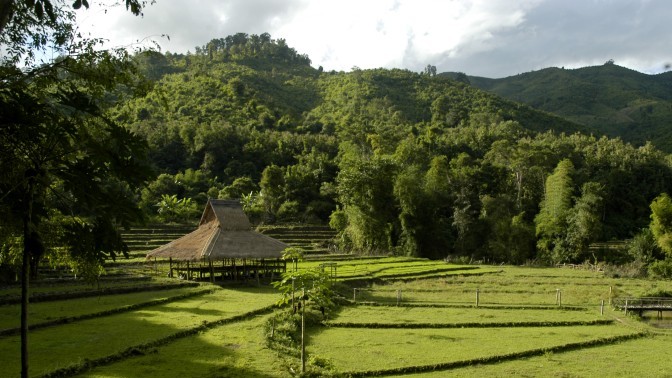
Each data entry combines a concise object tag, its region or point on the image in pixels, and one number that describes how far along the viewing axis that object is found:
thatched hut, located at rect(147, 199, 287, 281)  26.00
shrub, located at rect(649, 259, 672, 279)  35.38
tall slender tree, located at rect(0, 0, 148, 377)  6.65
